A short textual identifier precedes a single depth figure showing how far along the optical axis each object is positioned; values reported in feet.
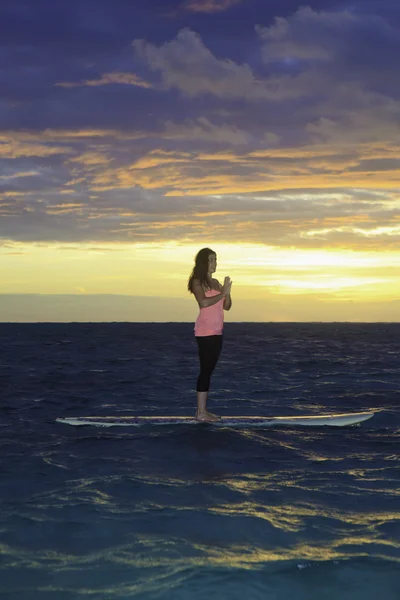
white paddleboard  41.47
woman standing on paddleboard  37.24
